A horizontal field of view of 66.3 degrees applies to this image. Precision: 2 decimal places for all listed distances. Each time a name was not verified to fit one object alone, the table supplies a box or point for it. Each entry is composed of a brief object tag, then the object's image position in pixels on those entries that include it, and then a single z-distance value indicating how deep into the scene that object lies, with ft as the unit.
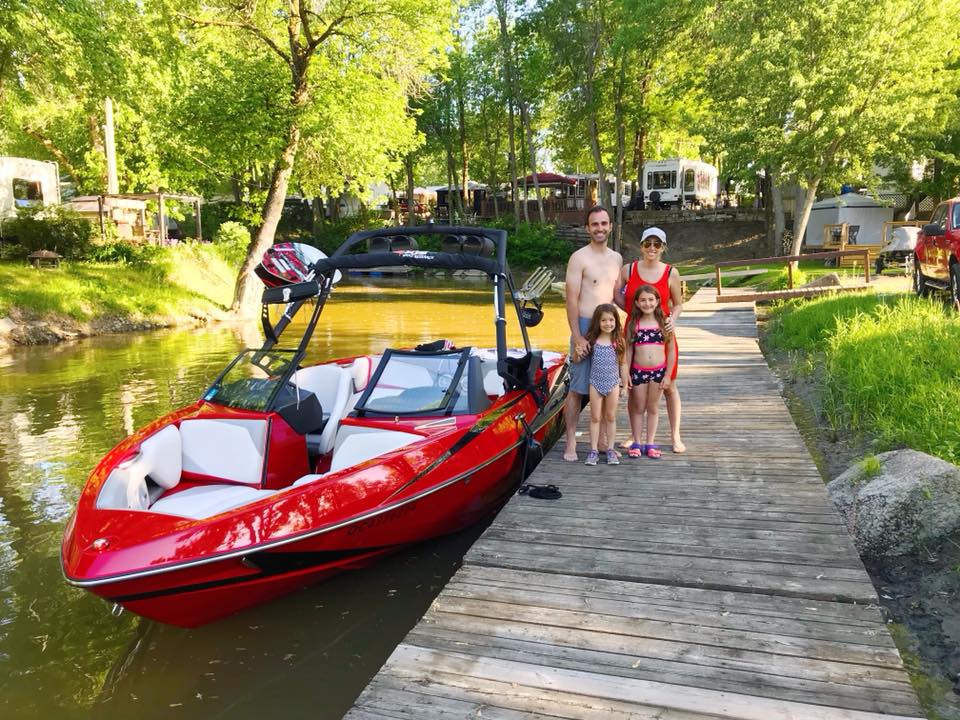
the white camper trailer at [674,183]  122.11
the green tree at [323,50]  60.29
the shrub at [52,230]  64.80
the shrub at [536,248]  110.92
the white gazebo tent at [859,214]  93.87
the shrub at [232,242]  81.92
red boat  12.71
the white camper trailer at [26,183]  72.69
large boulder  14.29
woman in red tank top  17.60
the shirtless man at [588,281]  17.74
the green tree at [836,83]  59.62
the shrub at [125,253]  67.26
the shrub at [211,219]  131.95
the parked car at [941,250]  33.32
